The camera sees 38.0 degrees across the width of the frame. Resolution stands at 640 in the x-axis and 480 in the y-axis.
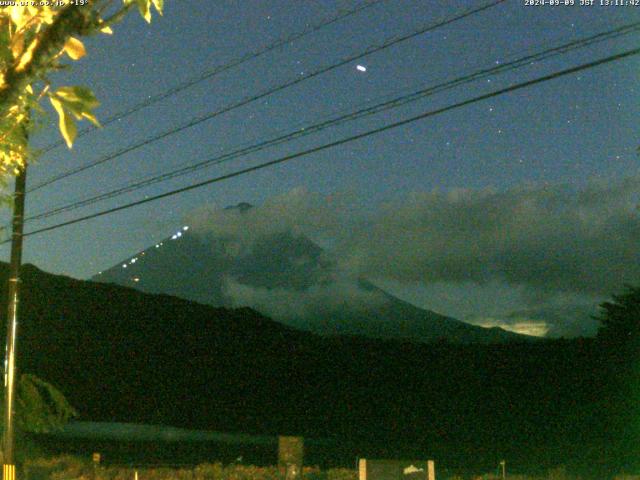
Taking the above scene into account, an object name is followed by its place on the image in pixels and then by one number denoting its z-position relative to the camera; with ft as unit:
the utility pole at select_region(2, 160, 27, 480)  47.55
